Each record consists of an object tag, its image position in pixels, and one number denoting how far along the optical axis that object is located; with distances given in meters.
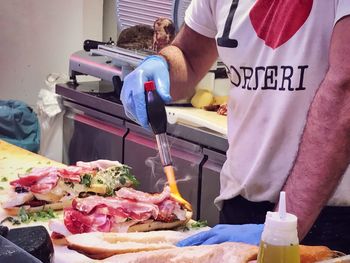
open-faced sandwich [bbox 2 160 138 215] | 2.25
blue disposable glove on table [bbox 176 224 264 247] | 1.43
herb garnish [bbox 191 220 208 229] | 2.15
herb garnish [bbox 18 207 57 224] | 2.17
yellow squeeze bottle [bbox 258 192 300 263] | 1.01
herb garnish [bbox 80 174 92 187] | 2.30
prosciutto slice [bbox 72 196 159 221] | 2.04
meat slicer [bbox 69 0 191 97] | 3.60
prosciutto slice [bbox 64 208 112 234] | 1.98
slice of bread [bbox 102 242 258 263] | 1.24
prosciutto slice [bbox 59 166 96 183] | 2.30
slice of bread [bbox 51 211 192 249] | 1.96
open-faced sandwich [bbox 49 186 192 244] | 1.98
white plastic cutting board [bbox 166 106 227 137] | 3.08
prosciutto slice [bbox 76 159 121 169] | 2.45
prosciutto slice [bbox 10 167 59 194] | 2.26
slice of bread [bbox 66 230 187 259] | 1.71
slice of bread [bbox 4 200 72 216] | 2.22
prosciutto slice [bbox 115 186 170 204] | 2.15
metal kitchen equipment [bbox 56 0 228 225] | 3.14
